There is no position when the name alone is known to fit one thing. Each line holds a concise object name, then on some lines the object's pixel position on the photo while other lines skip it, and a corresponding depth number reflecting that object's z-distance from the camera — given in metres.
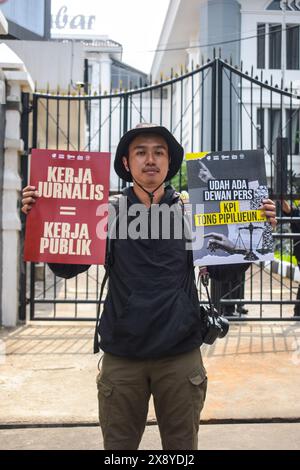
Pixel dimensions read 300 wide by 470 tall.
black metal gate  6.30
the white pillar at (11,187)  6.15
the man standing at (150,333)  2.14
